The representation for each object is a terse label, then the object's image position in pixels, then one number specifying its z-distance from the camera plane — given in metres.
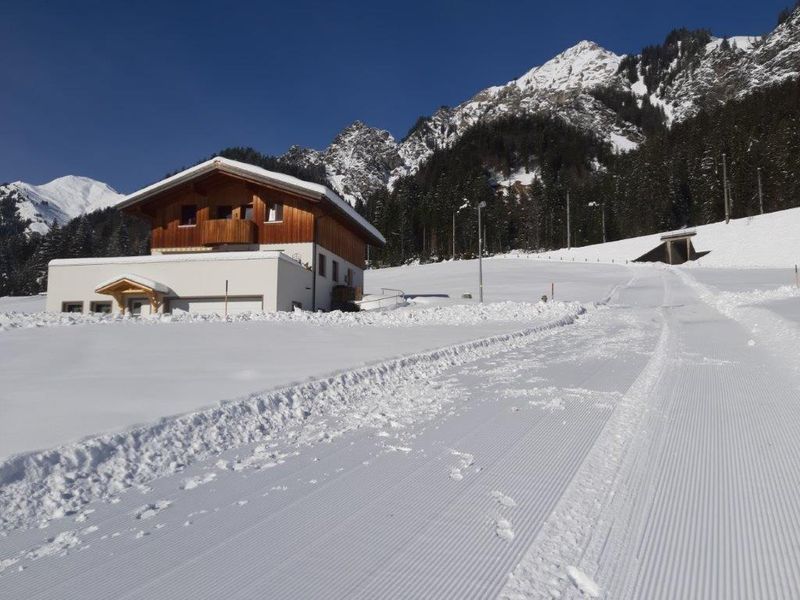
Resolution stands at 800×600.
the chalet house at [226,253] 21.72
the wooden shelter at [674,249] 53.69
